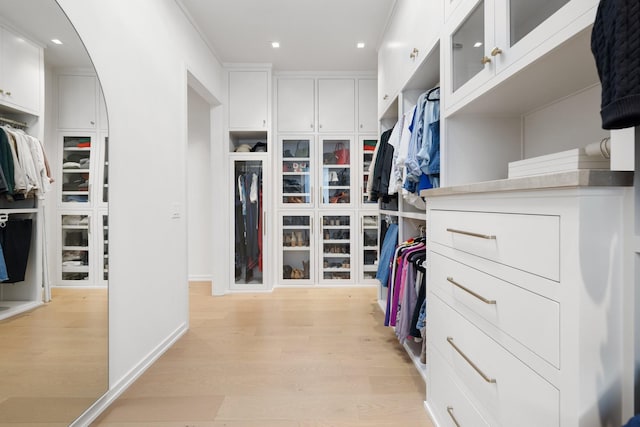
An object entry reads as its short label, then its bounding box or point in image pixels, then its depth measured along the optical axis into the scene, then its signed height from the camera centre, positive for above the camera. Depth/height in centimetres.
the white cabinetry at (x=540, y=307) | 63 -23
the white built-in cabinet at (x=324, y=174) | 383 +50
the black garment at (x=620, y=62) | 51 +27
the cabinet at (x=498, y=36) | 85 +62
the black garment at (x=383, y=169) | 244 +36
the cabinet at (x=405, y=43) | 172 +118
